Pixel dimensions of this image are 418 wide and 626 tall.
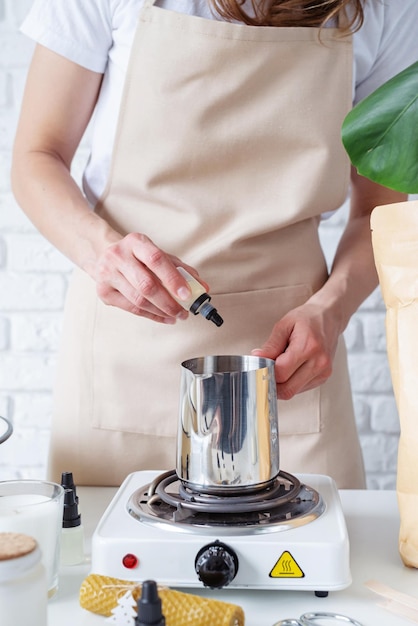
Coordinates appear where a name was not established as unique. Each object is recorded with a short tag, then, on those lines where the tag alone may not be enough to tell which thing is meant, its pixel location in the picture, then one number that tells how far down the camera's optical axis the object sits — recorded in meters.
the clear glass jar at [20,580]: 0.53
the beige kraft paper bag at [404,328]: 0.78
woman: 1.17
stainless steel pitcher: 0.77
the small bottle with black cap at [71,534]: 0.81
